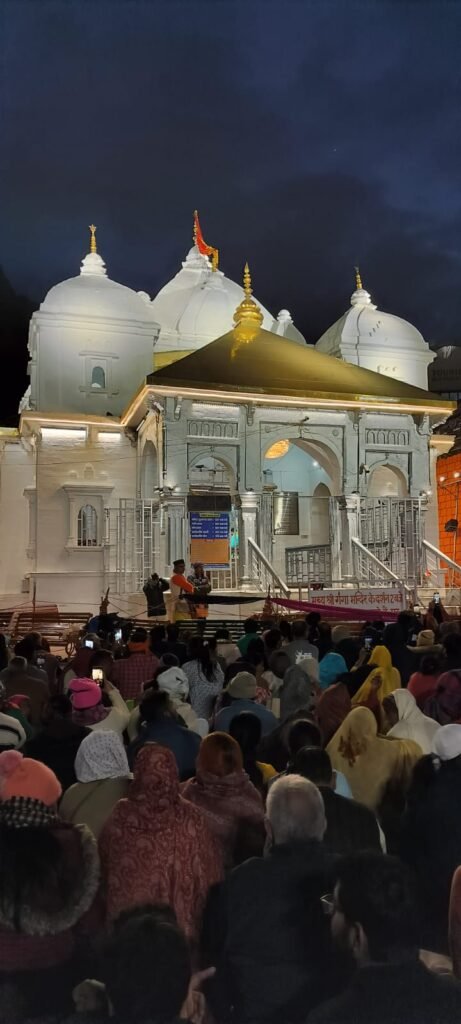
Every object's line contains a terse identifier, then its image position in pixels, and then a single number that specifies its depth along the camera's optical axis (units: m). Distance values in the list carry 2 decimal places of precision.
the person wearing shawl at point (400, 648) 8.56
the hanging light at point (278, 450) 27.47
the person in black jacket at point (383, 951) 2.90
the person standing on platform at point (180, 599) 16.77
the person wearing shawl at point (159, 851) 3.51
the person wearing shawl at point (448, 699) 5.80
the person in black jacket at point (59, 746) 5.23
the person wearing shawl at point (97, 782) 4.32
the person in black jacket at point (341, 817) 3.87
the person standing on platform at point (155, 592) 18.81
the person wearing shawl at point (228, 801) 4.16
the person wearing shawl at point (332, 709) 6.03
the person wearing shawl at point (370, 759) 4.84
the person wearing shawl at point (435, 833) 3.99
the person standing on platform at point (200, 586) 17.38
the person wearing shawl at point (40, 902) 3.19
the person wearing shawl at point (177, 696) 6.17
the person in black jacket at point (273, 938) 3.15
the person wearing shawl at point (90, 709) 5.99
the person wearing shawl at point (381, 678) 6.76
